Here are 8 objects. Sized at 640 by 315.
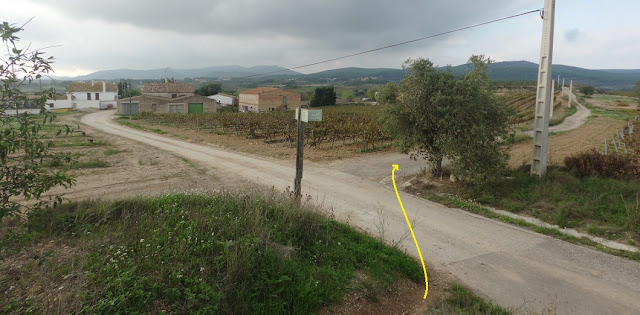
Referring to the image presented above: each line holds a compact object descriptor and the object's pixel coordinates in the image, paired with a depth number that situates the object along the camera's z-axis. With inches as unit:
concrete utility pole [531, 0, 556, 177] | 370.0
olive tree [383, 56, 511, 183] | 361.7
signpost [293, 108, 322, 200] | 273.7
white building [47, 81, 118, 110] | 2627.5
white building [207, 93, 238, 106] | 2891.2
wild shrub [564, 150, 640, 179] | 363.9
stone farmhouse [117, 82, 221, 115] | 2027.6
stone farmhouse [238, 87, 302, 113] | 2331.4
